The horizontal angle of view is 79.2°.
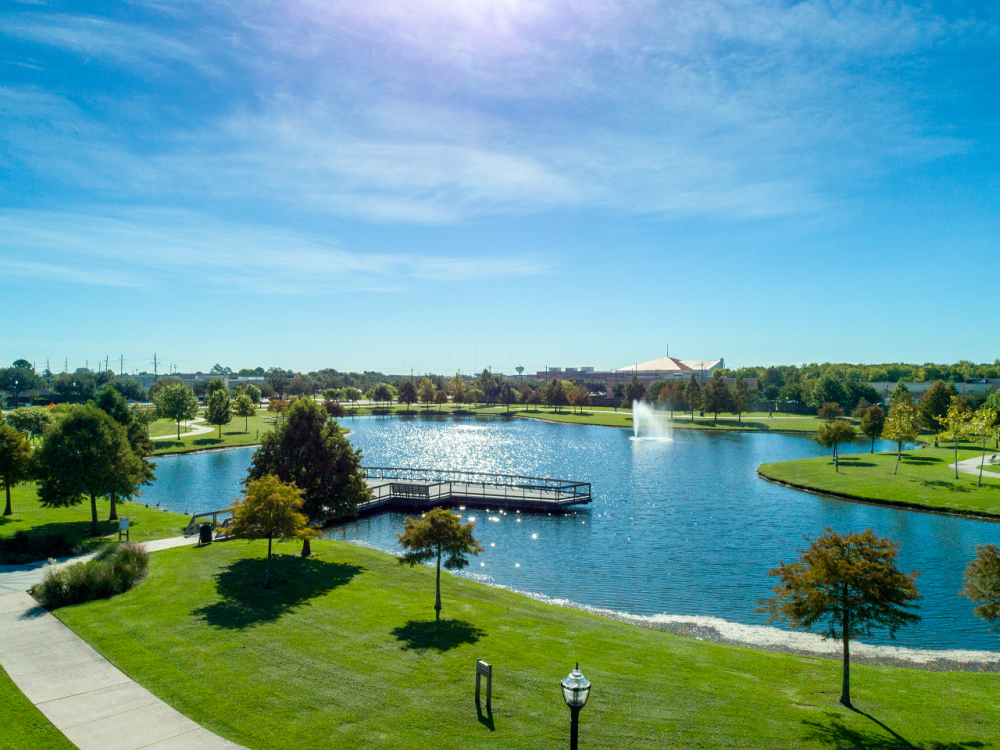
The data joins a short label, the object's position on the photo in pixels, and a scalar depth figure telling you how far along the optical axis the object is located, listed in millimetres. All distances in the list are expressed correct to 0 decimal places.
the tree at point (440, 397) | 160750
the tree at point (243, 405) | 102188
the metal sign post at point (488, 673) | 13592
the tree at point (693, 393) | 126500
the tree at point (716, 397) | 123562
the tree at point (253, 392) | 152350
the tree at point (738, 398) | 124062
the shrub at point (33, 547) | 26203
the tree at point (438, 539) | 21422
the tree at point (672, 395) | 132375
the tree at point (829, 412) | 98294
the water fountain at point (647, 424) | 105000
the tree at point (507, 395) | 173125
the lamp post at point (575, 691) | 9375
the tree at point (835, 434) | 64438
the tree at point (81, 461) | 31531
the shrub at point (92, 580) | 20766
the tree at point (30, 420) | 77438
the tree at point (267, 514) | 24203
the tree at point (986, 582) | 17703
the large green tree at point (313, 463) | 32312
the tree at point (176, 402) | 90562
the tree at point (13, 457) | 34250
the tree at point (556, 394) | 156750
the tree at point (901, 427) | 62719
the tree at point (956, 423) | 55688
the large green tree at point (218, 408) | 90750
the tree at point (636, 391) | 150000
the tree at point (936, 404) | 85750
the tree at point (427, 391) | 165625
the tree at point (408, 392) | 162875
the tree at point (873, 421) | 71688
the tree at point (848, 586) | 14734
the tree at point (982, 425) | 52875
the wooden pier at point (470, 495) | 49281
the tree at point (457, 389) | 176875
